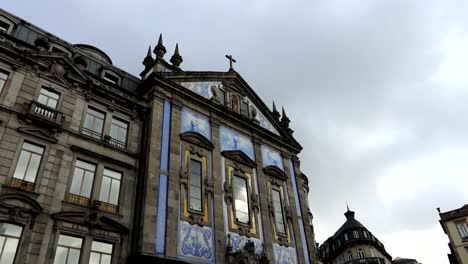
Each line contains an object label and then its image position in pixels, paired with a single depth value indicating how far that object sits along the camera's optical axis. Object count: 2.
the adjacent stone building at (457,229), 43.38
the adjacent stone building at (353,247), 61.38
